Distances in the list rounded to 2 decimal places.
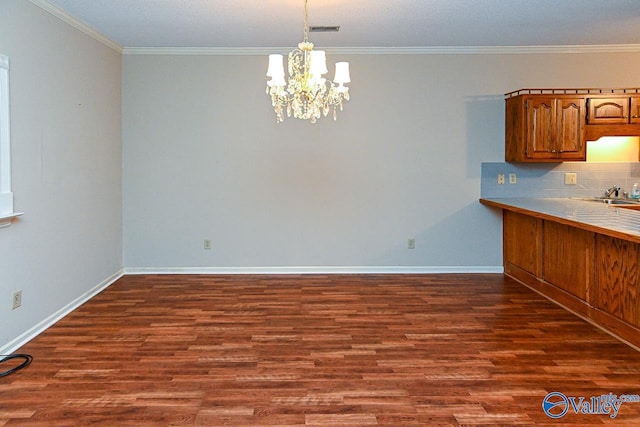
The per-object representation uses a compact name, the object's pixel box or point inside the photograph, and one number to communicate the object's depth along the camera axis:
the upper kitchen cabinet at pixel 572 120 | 5.22
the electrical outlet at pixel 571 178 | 5.69
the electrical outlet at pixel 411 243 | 5.86
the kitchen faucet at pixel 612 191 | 5.59
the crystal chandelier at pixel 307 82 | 3.54
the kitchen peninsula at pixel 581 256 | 3.55
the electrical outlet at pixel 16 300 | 3.52
